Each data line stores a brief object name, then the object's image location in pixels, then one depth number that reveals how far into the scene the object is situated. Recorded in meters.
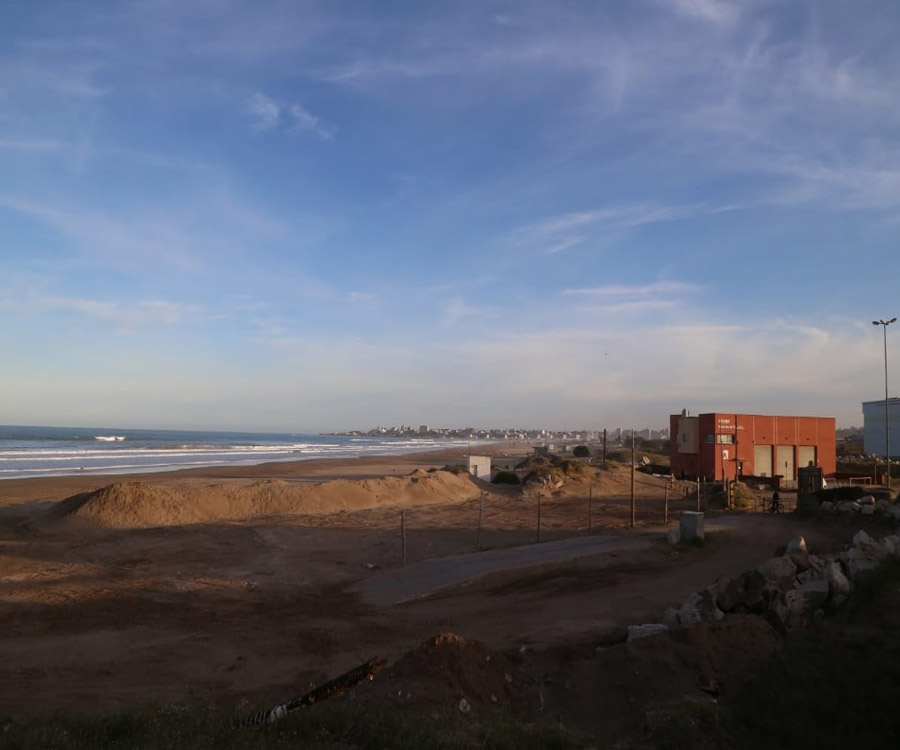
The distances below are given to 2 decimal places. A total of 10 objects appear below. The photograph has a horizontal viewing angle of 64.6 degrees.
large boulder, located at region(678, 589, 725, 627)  11.73
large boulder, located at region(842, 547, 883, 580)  12.92
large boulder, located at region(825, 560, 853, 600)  12.21
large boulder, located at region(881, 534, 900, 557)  13.73
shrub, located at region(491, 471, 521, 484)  47.41
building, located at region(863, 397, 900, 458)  75.78
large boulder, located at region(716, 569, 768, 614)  12.04
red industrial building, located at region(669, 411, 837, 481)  47.59
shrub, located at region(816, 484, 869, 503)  28.33
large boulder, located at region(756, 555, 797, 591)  12.27
